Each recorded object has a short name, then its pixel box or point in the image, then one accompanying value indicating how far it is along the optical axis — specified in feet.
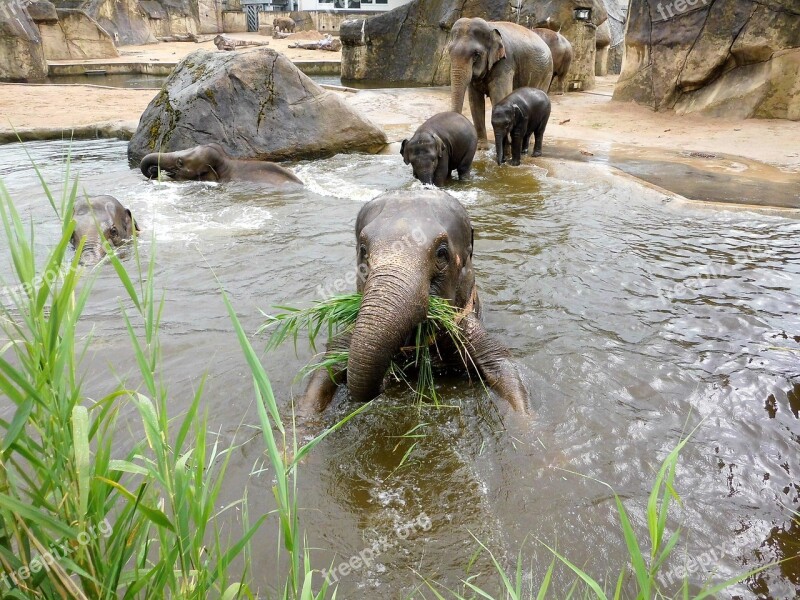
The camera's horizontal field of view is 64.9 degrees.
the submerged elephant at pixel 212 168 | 30.17
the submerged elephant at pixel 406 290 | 10.38
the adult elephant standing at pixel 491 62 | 35.88
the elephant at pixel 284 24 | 133.49
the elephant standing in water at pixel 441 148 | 29.12
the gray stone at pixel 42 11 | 85.66
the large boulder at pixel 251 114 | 34.63
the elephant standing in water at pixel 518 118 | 32.78
